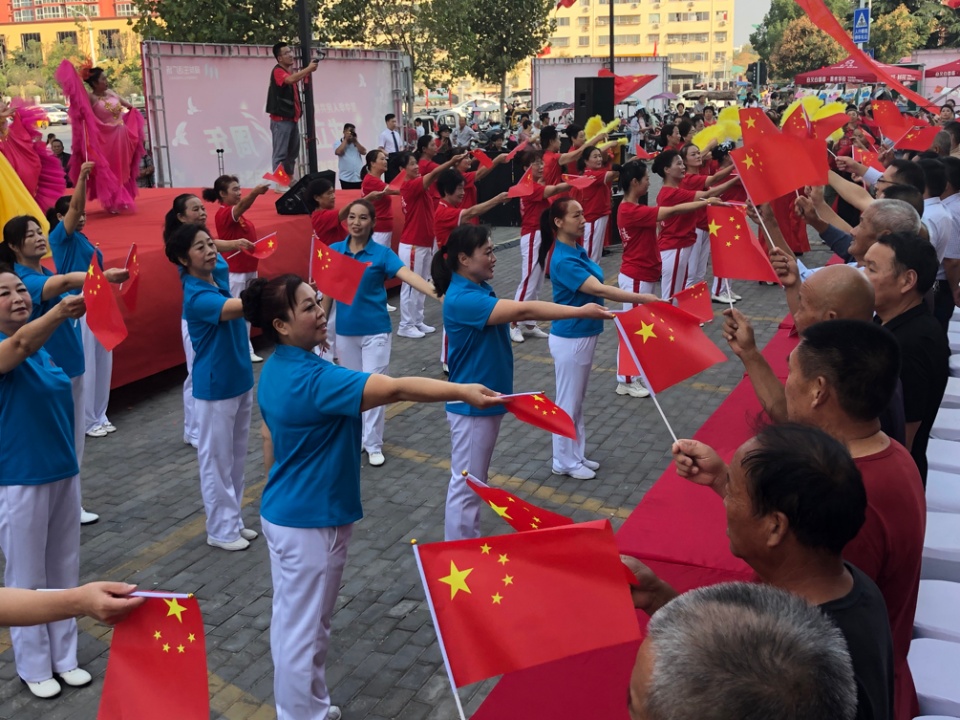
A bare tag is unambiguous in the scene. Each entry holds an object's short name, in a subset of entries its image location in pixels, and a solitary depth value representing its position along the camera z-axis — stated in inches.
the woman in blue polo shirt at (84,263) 288.8
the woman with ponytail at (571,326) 255.6
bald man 150.5
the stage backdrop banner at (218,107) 603.2
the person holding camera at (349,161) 671.1
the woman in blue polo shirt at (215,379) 219.5
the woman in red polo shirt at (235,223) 349.4
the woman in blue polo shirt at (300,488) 150.5
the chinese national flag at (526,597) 100.9
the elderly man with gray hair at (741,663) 56.2
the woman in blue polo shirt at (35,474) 169.2
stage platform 353.1
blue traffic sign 1058.7
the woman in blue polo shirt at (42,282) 214.5
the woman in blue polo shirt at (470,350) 206.1
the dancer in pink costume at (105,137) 439.2
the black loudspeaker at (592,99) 692.1
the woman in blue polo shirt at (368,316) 282.7
